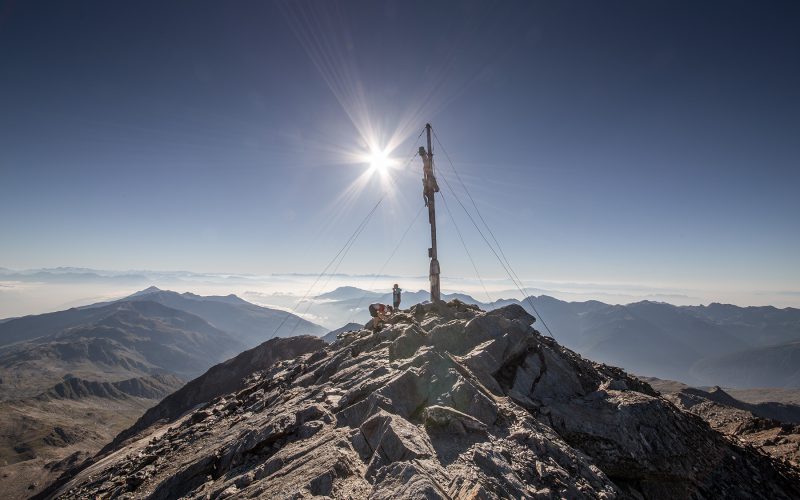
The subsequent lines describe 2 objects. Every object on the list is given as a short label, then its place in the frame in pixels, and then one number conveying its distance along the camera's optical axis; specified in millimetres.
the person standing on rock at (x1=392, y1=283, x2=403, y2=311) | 33606
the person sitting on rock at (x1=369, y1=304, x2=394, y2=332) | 27528
